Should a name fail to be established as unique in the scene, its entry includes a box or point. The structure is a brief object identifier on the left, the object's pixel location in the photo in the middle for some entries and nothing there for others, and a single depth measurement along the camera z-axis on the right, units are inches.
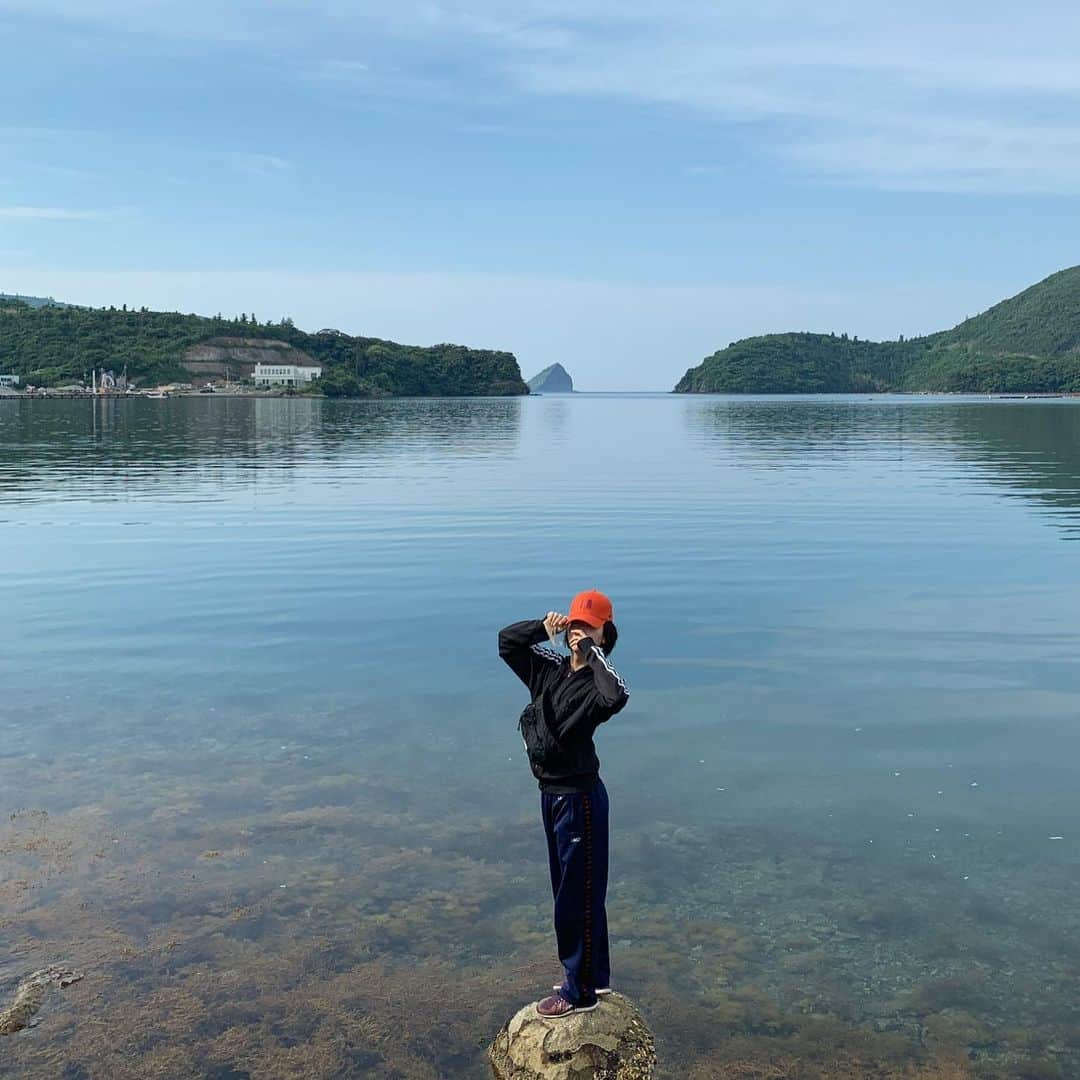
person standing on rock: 241.1
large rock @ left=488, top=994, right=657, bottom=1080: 251.1
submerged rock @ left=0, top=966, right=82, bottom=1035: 275.6
